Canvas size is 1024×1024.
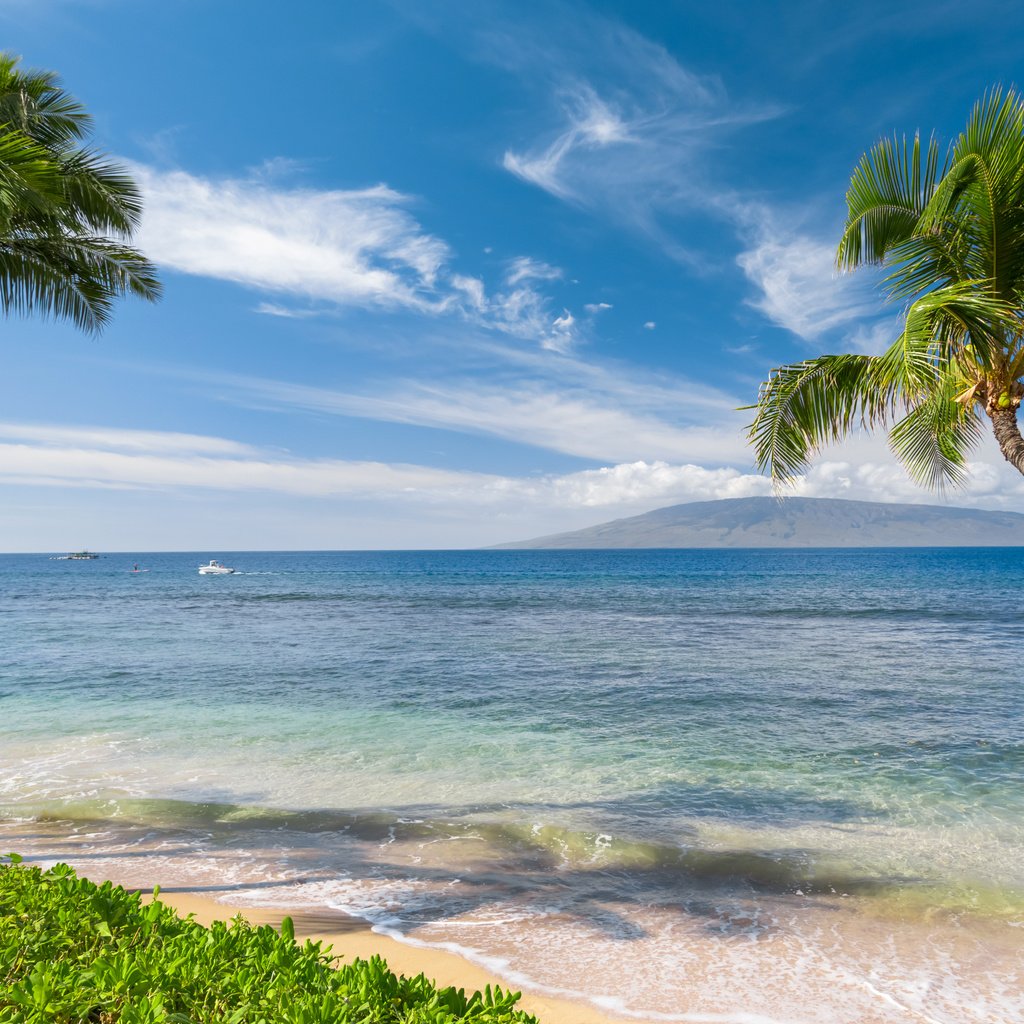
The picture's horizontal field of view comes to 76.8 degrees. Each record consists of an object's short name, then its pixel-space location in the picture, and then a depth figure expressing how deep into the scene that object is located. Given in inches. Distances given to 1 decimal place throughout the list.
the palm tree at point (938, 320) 244.8
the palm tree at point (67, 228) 362.9
